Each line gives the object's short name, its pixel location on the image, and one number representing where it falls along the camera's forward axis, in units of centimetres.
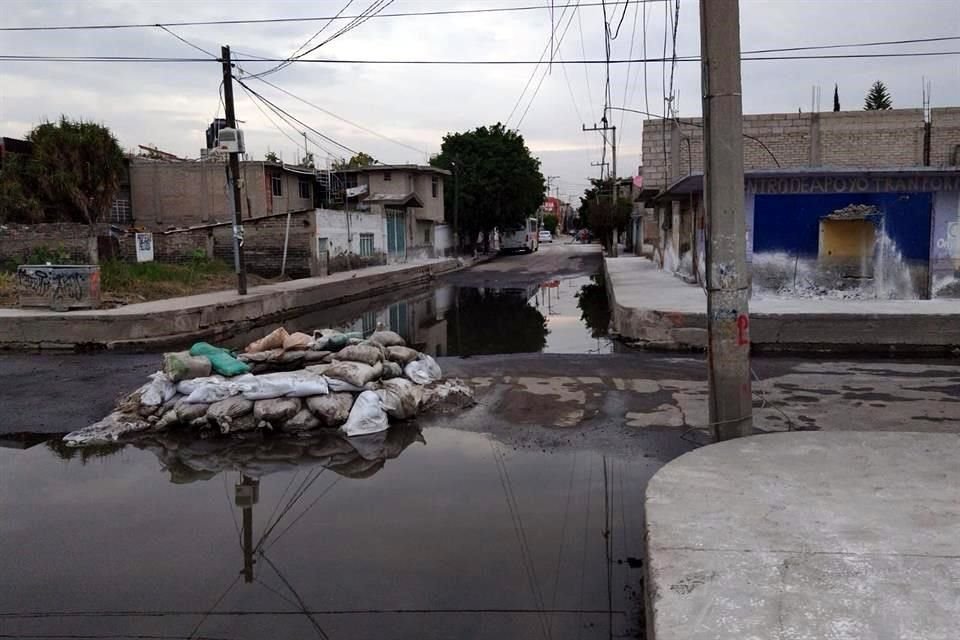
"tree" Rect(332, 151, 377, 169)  4572
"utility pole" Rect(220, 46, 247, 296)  1866
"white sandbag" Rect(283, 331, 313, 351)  923
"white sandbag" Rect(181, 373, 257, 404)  764
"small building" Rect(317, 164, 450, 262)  4034
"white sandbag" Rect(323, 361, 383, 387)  785
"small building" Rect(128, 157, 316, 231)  3603
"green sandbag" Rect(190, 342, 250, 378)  816
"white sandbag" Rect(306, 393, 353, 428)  753
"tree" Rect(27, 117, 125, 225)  3020
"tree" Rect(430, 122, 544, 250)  5028
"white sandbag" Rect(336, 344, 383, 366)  841
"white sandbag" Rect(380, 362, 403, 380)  848
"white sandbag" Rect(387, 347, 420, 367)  898
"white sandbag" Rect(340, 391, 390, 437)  746
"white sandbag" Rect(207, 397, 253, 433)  739
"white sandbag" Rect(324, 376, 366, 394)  781
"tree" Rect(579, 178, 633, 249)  4781
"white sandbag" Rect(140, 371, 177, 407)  789
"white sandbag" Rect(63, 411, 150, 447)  744
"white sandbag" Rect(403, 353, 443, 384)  880
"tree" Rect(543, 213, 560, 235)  12749
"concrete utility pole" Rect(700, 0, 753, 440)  588
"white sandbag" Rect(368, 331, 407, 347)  954
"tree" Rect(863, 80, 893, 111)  4077
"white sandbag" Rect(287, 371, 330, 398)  763
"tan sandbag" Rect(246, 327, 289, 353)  934
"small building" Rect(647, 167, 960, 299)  1463
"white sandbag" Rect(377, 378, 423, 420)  782
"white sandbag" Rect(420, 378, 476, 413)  832
